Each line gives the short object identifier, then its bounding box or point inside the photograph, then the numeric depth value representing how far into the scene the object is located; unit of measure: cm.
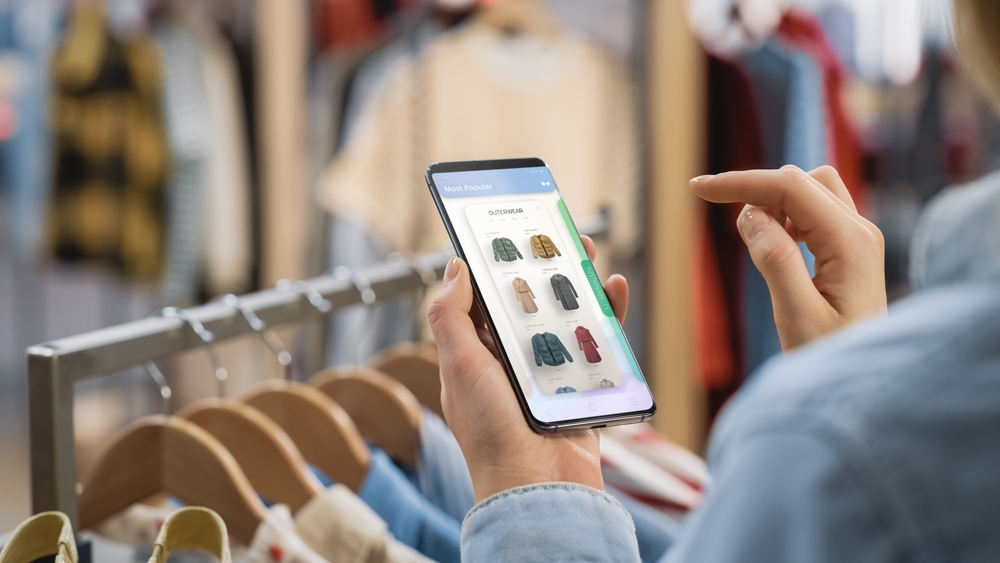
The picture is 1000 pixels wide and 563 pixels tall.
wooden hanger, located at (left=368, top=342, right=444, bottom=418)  115
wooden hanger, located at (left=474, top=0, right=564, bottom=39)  201
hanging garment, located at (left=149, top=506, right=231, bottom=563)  88
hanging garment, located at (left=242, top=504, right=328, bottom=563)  93
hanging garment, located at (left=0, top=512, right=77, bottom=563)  85
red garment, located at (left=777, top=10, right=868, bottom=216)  193
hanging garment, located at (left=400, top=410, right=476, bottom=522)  105
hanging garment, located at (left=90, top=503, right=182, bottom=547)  97
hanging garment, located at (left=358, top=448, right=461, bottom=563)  99
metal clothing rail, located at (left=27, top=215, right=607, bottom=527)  90
